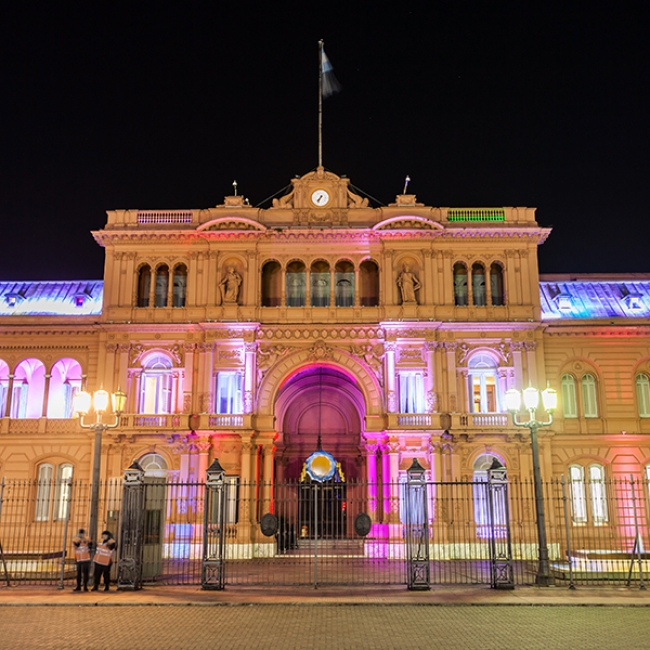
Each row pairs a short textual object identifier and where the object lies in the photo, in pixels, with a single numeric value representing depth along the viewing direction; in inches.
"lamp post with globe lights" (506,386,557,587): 956.0
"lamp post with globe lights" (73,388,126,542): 972.6
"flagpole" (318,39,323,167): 1680.6
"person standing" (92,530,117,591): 916.0
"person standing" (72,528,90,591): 912.3
